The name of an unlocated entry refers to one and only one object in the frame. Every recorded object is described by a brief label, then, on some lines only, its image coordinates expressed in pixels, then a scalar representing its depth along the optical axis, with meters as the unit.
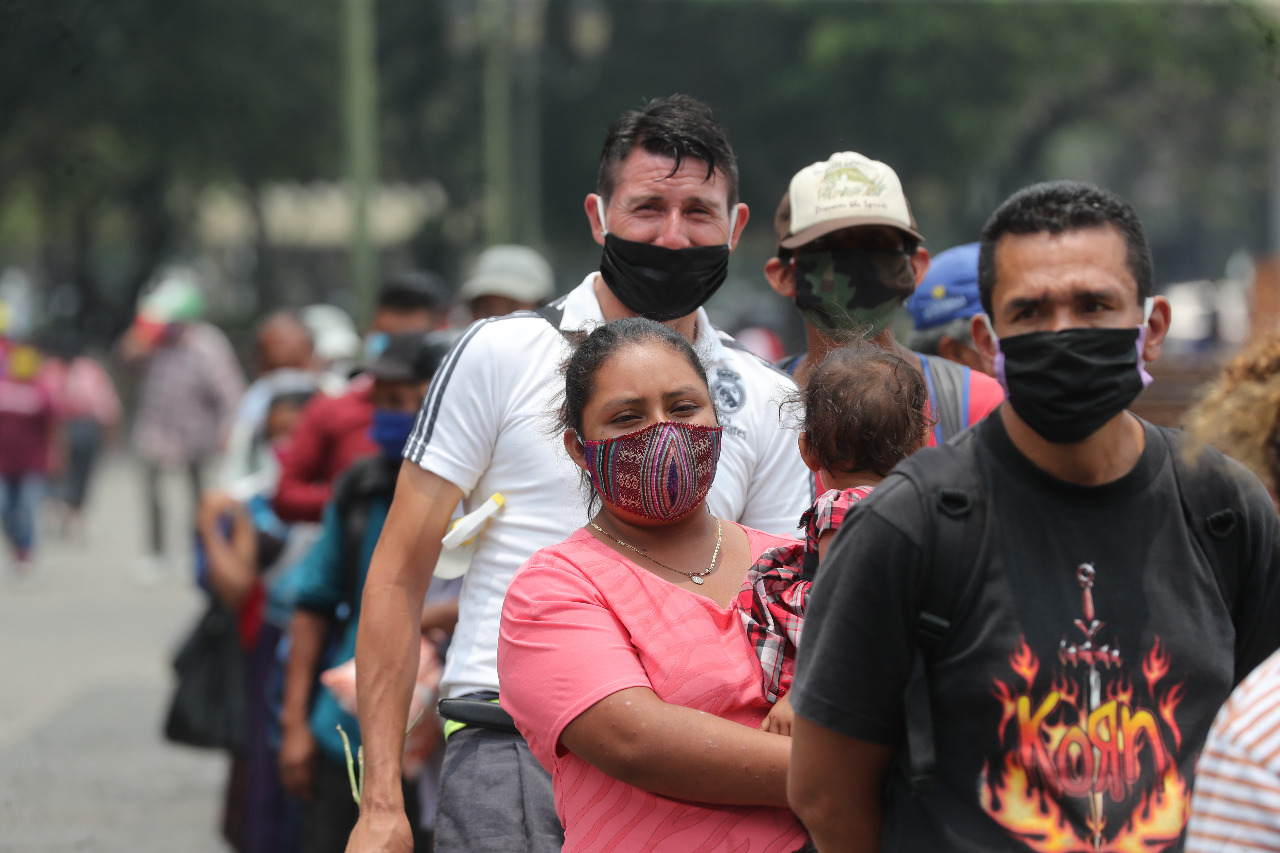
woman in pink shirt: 4.87
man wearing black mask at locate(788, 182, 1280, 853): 4.01
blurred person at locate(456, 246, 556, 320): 15.41
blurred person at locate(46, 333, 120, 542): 33.56
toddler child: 4.98
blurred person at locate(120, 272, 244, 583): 26.53
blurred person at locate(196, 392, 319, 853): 12.09
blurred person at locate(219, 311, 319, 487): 15.30
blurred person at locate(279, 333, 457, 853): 9.66
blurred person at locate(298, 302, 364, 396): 17.74
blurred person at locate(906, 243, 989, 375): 8.77
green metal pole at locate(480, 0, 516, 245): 45.66
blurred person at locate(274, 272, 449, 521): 11.84
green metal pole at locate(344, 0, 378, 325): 21.25
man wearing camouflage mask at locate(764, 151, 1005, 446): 6.81
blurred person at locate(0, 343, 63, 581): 28.33
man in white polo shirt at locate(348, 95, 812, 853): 6.16
